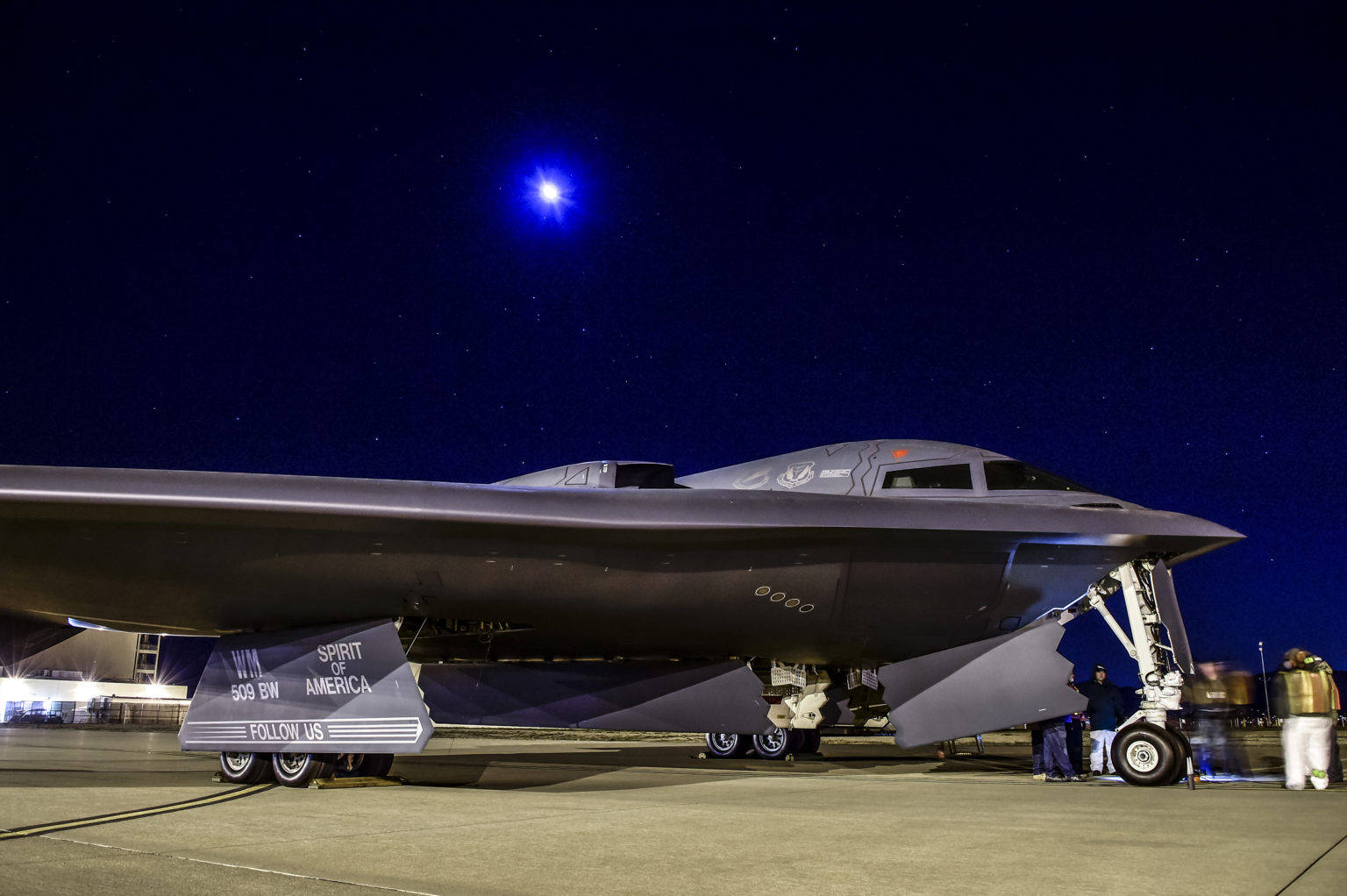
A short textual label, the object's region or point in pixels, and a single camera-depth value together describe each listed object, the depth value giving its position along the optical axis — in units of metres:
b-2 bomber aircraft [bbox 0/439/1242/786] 7.70
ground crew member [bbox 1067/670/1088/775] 11.02
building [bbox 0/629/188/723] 37.88
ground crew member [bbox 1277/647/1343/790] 9.10
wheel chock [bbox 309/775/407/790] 8.23
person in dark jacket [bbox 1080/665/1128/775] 10.95
